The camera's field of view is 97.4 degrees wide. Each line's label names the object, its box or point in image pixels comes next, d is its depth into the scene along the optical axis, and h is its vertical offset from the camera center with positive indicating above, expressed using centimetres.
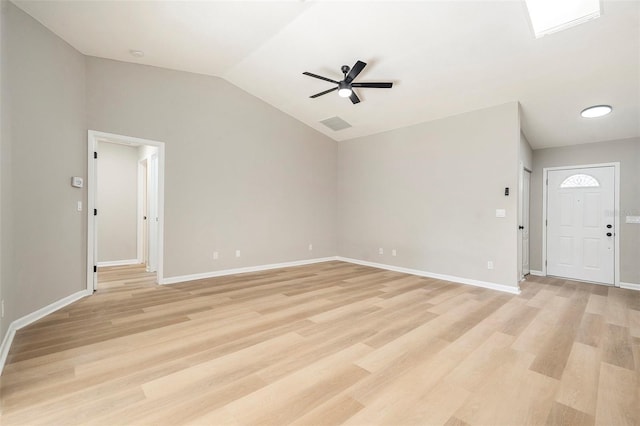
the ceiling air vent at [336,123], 601 +200
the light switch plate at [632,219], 466 -5
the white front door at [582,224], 492 -14
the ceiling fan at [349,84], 370 +180
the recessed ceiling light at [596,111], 409 +156
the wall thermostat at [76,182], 359 +40
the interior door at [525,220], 536 -9
